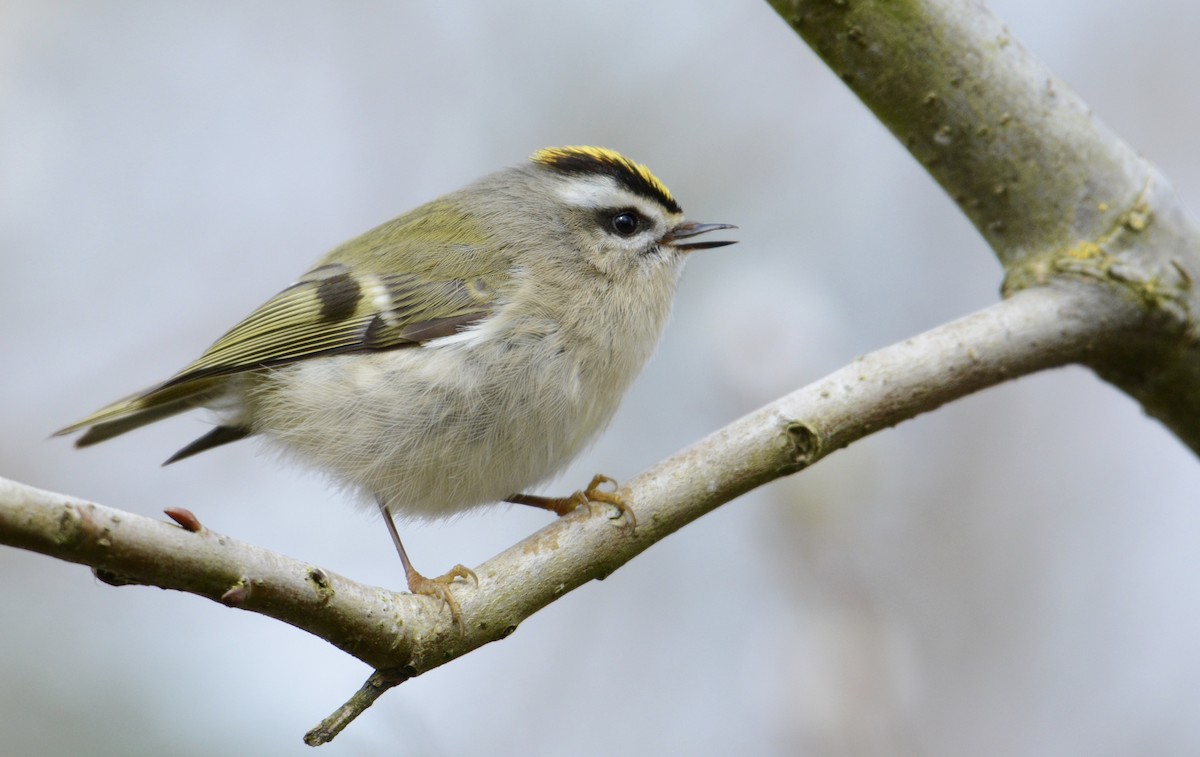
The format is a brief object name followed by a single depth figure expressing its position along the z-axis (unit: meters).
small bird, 5.01
